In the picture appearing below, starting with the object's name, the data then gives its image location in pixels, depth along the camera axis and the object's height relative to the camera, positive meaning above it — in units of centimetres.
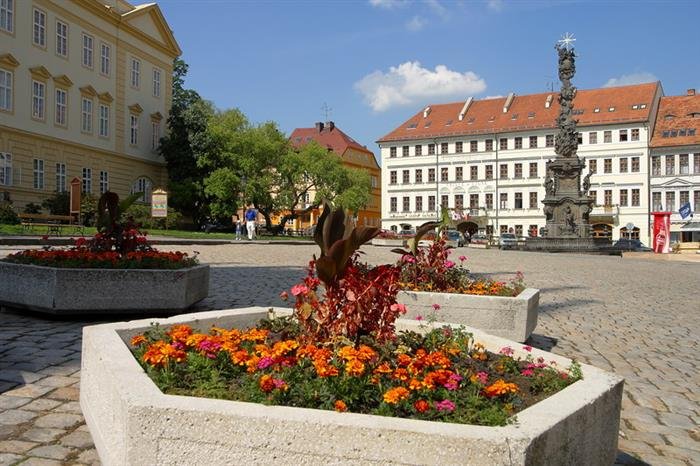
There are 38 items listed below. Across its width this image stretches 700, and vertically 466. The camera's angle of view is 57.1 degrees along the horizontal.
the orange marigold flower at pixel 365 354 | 342 -67
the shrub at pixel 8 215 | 2886 +58
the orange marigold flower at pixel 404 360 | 363 -74
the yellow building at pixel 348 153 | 9419 +1175
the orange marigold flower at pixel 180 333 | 416 -69
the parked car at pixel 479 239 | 5788 -76
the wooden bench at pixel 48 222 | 2642 +27
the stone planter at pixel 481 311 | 705 -88
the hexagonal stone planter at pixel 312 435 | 255 -85
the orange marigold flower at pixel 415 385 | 317 -76
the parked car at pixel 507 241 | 4421 -76
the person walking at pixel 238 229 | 3584 +3
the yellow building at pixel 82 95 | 3441 +829
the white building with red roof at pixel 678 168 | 6625 +679
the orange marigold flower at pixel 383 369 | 337 -73
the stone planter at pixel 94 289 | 760 -74
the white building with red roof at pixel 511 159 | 6962 +855
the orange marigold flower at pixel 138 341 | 422 -74
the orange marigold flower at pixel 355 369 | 321 -69
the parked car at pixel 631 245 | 4607 -94
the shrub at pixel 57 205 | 3453 +126
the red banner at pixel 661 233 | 3812 -4
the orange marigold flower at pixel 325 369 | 319 -70
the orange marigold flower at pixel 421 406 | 298 -81
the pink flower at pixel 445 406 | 298 -82
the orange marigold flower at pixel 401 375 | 331 -75
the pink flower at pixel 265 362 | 342 -71
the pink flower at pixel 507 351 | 438 -82
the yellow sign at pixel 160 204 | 3375 +132
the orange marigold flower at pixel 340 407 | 284 -78
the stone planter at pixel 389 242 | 3953 -71
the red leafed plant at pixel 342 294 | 392 -41
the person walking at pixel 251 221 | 3625 +49
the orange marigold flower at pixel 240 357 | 360 -72
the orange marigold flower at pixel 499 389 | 324 -80
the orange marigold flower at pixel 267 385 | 309 -75
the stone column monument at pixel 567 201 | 3641 +174
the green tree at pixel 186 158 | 4666 +520
